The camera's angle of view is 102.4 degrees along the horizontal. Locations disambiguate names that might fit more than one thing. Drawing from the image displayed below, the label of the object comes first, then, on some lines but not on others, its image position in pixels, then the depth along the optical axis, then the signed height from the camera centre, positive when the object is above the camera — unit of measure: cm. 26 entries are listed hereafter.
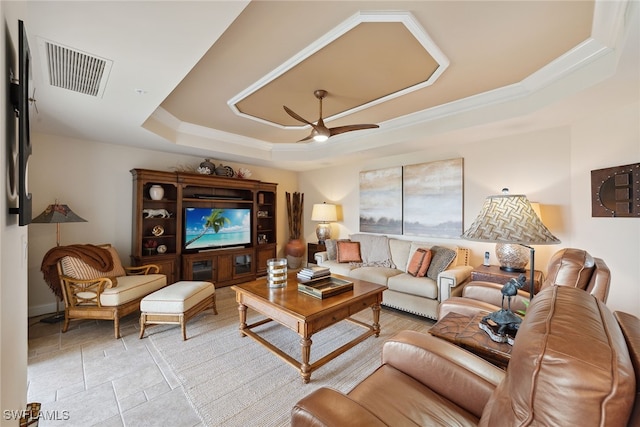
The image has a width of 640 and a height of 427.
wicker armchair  264 -86
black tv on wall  91 +33
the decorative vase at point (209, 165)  439 +80
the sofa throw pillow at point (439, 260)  319 -60
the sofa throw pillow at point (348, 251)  415 -63
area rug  174 -130
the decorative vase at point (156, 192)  394 +30
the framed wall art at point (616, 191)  232 +22
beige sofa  297 -81
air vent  170 +104
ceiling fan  262 +87
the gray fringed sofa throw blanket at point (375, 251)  395 -60
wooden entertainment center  386 -25
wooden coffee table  198 -84
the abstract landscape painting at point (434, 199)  367 +22
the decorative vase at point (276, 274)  257 -62
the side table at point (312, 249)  532 -79
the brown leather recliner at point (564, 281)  145 -40
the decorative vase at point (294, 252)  552 -85
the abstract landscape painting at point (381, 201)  428 +21
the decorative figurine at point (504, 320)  149 -64
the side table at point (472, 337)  138 -74
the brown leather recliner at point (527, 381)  54 -43
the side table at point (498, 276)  266 -67
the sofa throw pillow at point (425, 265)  331 -67
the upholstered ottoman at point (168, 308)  256 -97
